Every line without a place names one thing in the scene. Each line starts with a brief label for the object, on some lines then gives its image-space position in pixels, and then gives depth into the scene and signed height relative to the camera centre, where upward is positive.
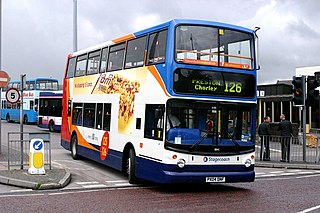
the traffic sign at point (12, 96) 15.59 +0.61
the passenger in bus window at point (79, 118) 17.80 -0.14
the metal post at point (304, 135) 19.33 -0.75
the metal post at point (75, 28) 28.72 +5.37
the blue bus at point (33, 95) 41.12 +1.71
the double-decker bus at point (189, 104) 11.27 +0.29
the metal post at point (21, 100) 14.41 +0.44
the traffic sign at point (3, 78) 17.49 +1.32
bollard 13.12 -1.19
